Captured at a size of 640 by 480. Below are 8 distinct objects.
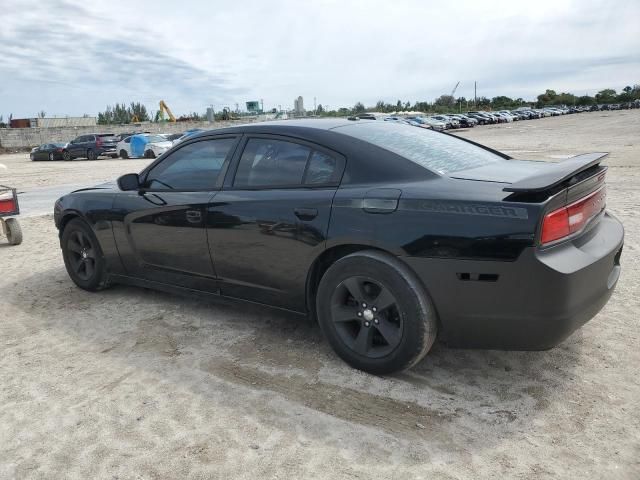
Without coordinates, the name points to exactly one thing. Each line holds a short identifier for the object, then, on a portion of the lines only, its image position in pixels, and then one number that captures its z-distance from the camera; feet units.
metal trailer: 23.63
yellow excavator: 257.34
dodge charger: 8.99
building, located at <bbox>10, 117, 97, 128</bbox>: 211.61
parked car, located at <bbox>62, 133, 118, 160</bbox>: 99.81
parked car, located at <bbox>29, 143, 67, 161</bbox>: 103.40
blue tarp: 90.48
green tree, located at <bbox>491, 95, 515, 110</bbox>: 393.86
